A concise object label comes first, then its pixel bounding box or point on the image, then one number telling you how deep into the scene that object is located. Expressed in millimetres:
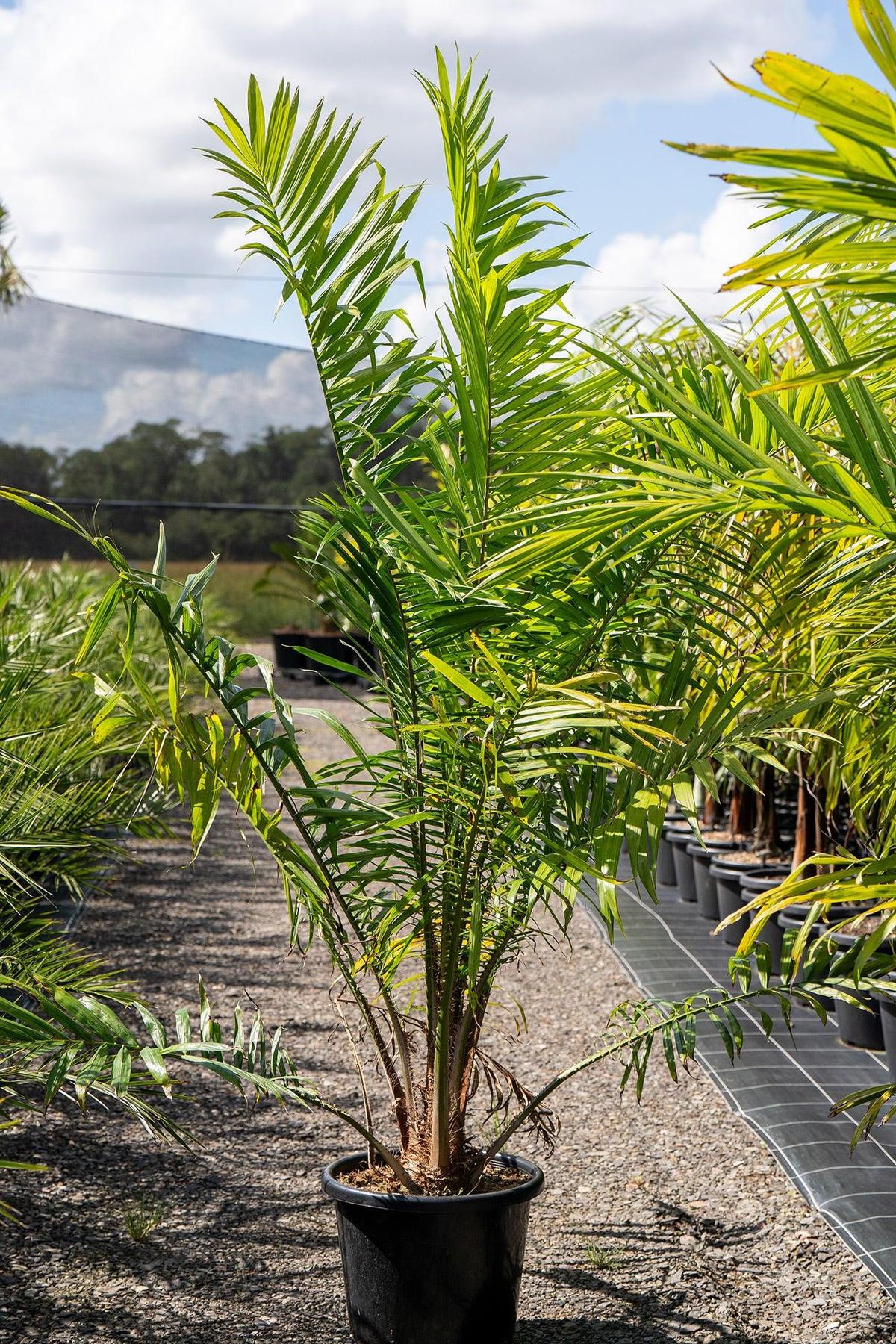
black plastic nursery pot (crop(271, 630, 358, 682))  11242
